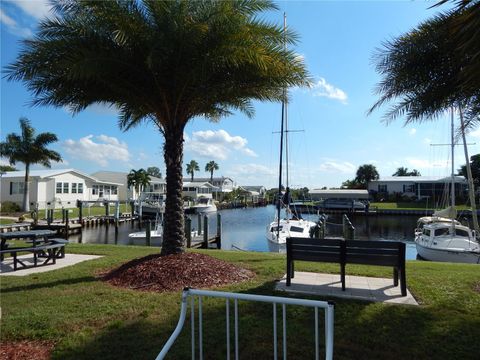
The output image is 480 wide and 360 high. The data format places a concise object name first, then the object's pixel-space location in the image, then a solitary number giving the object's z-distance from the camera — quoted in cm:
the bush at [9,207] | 3732
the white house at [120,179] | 6466
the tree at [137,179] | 6346
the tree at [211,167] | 10912
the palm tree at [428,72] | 710
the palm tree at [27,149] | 3822
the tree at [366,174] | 8288
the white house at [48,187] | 4203
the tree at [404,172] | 10288
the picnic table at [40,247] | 922
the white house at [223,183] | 10334
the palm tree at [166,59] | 730
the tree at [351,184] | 8526
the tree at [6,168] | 5841
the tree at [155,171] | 14265
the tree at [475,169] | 6172
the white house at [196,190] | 7606
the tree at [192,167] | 10494
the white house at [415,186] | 6128
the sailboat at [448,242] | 1831
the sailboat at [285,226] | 2033
